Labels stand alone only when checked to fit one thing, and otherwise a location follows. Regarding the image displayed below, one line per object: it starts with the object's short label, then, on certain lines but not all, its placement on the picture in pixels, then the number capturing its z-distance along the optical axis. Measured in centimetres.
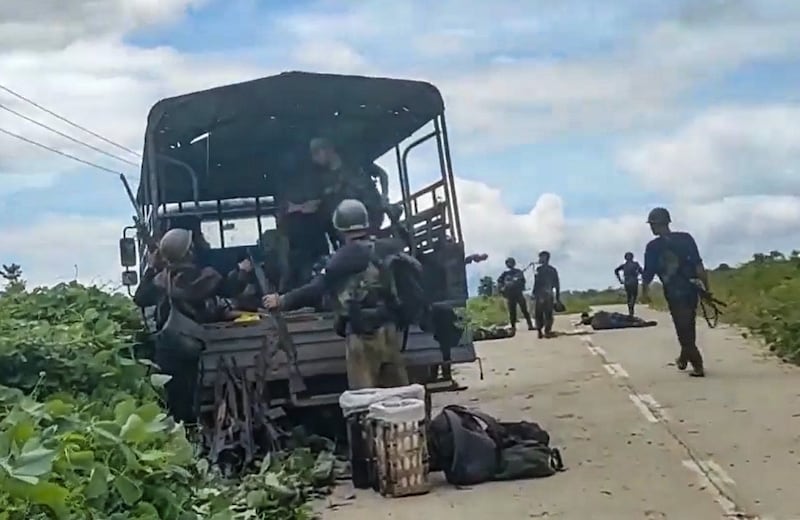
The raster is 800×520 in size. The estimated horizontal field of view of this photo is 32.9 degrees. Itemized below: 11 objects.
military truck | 1080
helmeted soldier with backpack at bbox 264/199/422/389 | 982
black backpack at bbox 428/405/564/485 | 927
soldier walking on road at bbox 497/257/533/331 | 2488
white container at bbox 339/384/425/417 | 932
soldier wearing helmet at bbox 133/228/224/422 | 1040
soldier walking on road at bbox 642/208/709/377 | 1436
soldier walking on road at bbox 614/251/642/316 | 2564
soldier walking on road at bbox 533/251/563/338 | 2273
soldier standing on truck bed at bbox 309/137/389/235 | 1238
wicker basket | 902
